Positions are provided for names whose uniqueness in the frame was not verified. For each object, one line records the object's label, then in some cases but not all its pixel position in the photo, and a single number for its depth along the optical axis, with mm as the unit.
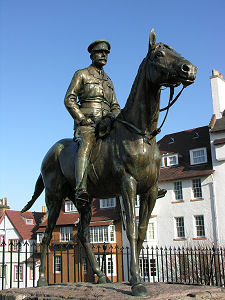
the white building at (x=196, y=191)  34188
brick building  38812
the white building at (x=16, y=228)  46344
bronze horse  5215
